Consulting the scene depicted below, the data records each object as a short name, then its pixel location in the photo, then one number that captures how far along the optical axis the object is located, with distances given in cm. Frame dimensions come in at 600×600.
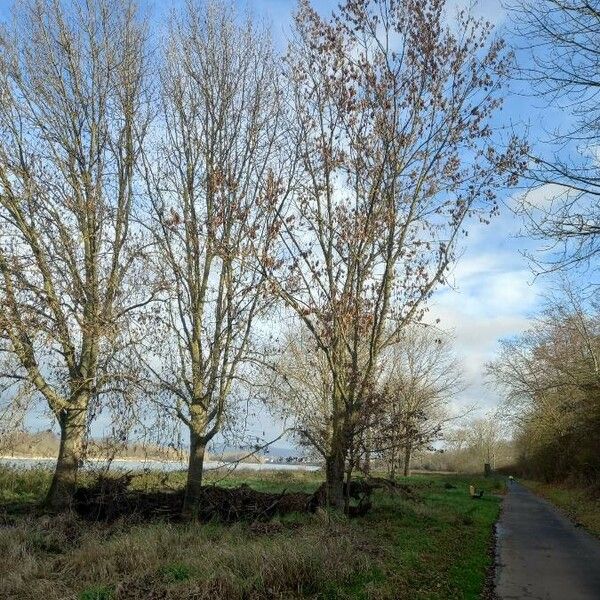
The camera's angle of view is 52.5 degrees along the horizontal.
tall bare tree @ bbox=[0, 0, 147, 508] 1312
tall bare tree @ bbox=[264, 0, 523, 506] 1285
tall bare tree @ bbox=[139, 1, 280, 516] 1363
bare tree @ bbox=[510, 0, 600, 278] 938
